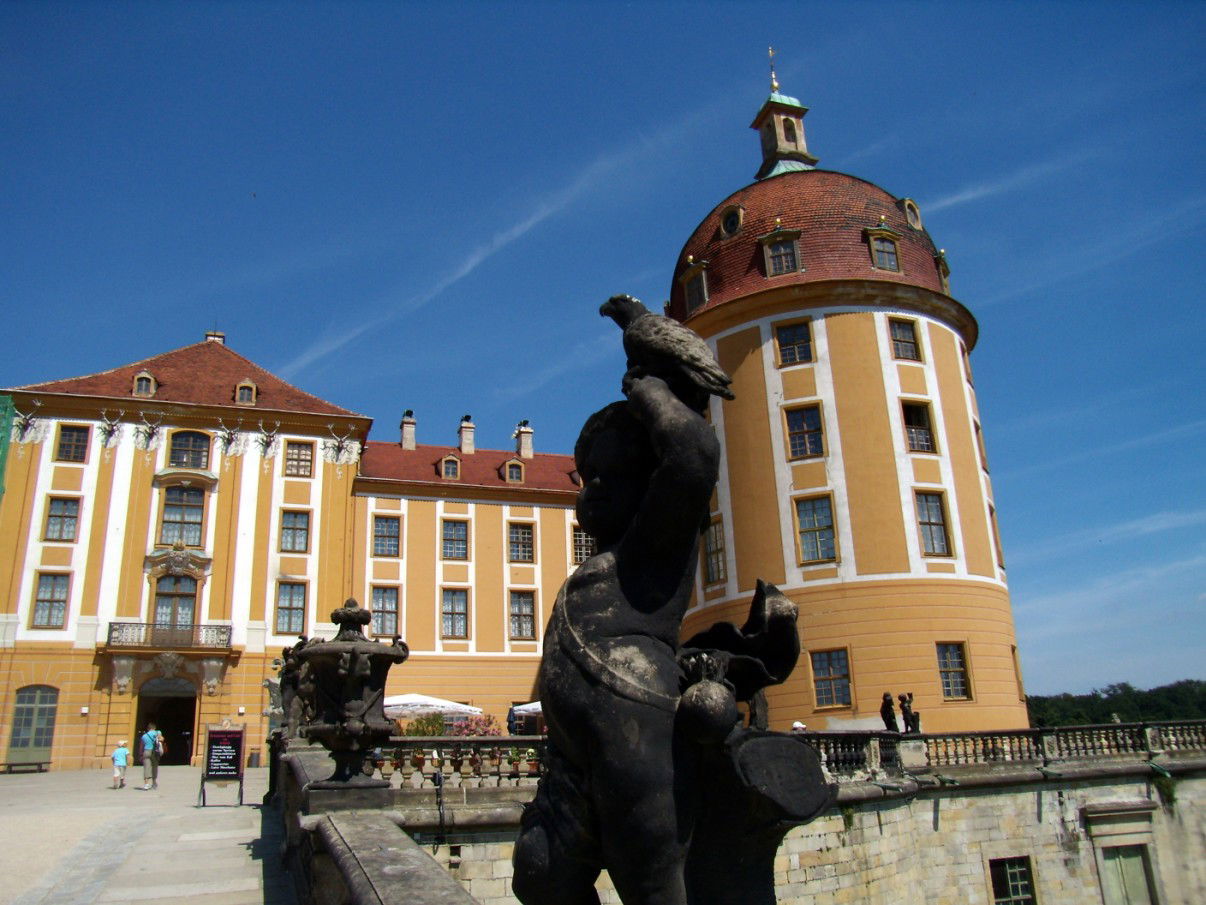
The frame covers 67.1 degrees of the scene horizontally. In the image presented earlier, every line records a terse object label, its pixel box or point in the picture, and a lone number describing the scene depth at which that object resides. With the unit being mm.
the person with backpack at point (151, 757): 21248
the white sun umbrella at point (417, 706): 25016
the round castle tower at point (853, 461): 22250
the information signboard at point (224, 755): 16000
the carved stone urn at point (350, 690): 7605
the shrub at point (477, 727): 20700
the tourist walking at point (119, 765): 20594
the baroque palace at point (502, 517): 22859
